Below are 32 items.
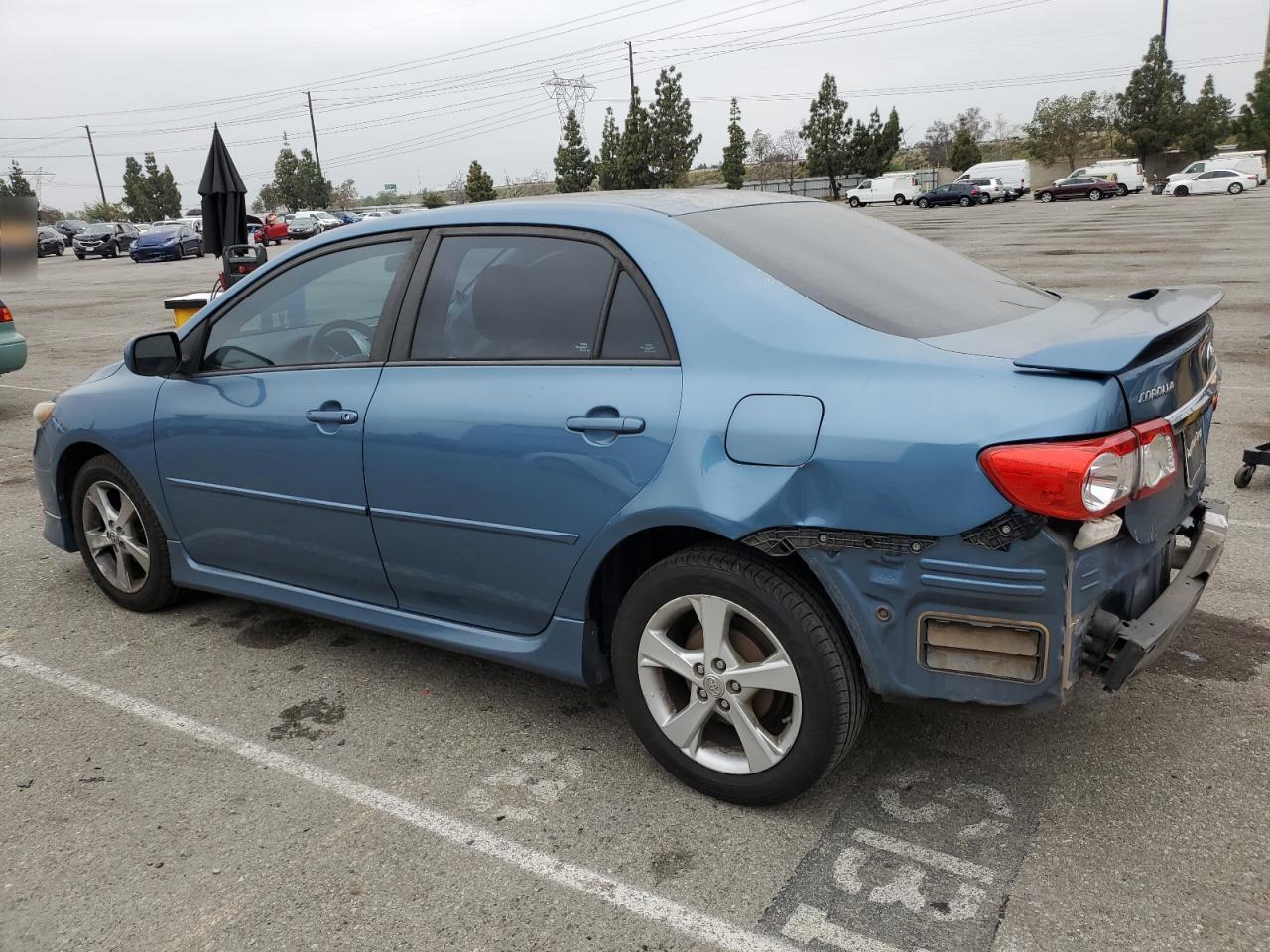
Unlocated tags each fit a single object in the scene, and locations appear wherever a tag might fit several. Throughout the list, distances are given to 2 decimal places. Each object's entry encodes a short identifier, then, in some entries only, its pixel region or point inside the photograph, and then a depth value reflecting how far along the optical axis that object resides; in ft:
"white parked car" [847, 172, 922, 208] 186.70
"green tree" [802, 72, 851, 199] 218.18
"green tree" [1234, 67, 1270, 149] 209.15
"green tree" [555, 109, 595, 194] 200.23
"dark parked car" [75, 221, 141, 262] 146.41
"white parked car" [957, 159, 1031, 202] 175.32
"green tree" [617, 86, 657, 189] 199.21
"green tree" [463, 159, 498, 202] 197.88
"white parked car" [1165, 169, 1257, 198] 155.94
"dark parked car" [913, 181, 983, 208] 165.37
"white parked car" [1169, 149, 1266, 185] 163.22
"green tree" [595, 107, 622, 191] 205.87
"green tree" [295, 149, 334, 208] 294.87
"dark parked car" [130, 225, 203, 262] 129.29
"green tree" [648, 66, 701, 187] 201.05
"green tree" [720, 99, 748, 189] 219.20
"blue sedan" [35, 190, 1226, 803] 7.98
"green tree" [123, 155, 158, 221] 297.12
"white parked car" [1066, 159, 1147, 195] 173.23
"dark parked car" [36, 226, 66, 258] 161.52
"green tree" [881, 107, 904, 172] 218.18
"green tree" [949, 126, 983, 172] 235.20
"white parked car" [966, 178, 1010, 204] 167.12
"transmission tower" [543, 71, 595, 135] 243.81
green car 30.58
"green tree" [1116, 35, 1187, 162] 221.05
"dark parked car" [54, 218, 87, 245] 174.17
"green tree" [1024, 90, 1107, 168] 252.83
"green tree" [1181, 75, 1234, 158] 223.51
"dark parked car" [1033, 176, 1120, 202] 163.84
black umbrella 36.17
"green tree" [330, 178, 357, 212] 363.35
